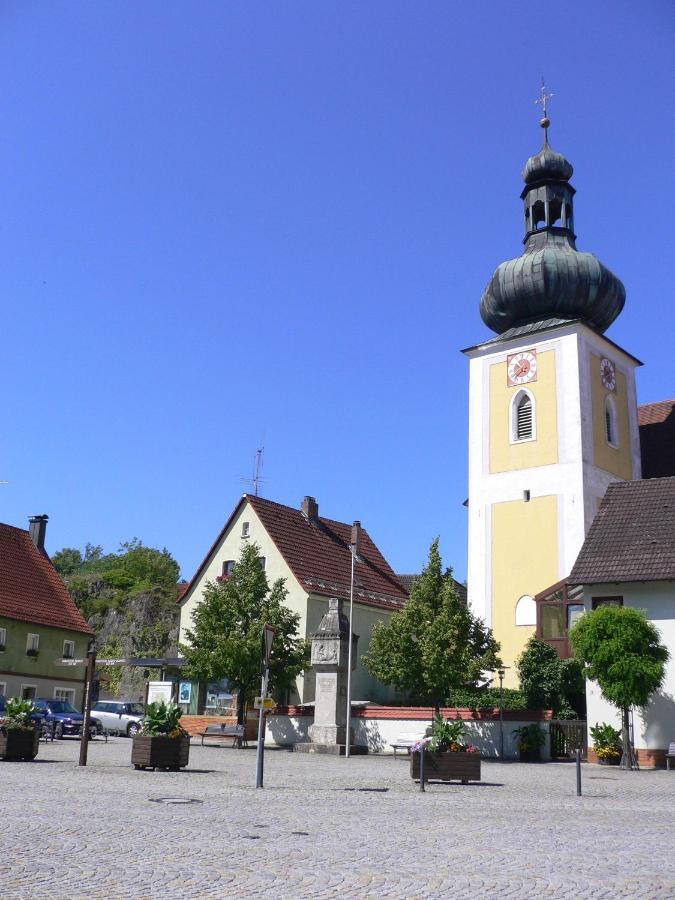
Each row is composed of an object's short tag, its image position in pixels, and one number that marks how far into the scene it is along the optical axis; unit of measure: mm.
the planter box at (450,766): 16328
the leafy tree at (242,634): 30656
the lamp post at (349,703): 26364
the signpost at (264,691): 15180
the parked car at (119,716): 37781
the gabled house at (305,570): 38344
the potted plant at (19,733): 18906
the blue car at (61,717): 32344
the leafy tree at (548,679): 30453
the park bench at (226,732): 28469
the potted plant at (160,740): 17422
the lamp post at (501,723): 26875
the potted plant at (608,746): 24656
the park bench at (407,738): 28216
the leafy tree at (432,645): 28828
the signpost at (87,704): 18281
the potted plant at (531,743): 25953
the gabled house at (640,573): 25094
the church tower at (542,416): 38000
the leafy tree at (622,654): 23500
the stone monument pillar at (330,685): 28250
